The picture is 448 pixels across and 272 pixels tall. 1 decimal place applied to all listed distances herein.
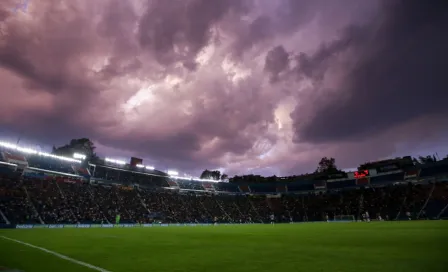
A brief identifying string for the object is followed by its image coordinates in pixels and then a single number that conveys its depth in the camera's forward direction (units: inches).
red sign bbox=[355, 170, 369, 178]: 3386.3
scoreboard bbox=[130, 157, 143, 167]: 3358.3
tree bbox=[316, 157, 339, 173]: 5413.4
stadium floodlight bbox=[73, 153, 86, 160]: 2690.7
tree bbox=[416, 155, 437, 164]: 4464.1
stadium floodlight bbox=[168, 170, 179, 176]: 3343.5
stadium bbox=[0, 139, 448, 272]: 351.1
